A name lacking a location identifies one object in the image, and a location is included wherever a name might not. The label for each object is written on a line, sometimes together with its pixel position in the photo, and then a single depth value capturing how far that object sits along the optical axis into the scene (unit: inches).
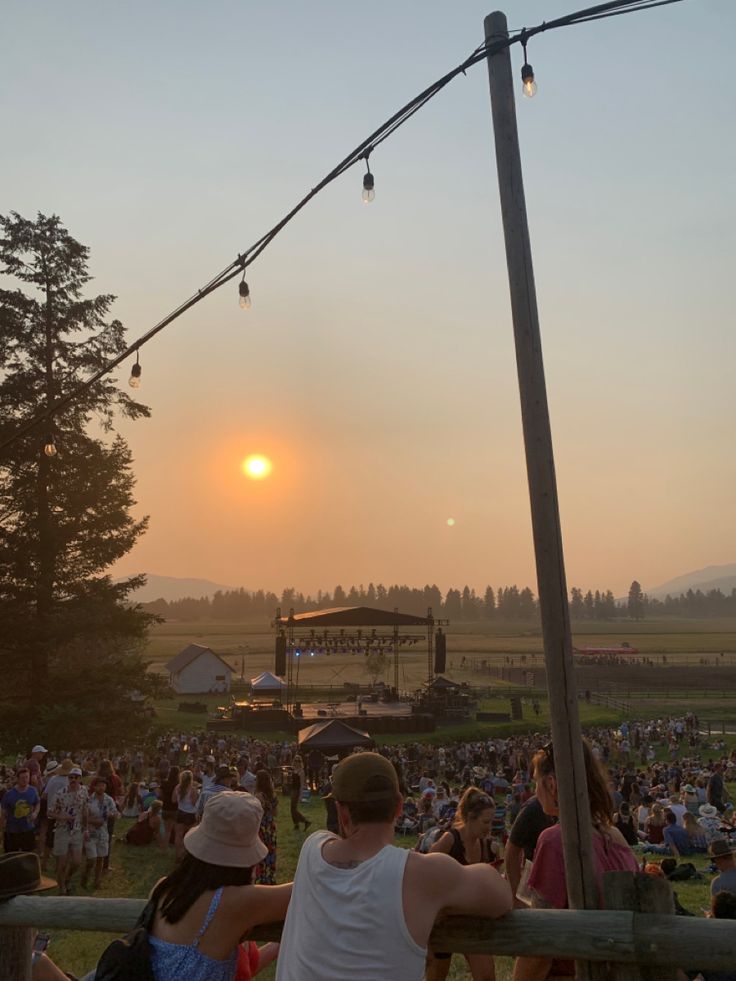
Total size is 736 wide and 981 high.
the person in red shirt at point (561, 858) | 139.0
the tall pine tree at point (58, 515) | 917.2
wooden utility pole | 130.6
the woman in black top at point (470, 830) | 203.8
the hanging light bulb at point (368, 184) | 200.5
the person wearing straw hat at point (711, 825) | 559.2
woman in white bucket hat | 113.8
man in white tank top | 98.1
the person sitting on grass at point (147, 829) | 551.5
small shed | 2679.6
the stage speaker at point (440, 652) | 1723.7
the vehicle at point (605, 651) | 3494.1
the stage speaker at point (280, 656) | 1605.6
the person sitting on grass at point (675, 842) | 548.8
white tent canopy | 2108.8
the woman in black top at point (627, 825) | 538.8
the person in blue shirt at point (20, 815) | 411.5
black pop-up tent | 989.8
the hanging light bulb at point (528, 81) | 164.7
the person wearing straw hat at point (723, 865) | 274.1
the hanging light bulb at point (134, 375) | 266.0
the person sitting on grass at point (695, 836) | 551.8
